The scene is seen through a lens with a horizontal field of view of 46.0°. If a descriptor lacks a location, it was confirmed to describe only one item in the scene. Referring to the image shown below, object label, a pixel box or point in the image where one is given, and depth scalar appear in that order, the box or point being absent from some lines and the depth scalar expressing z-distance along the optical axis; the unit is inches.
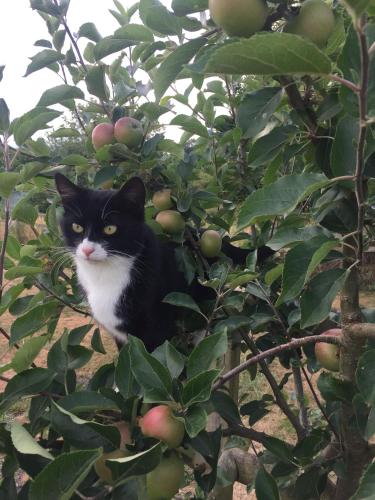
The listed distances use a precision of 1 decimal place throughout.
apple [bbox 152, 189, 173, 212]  45.2
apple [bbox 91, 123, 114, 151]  43.2
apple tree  21.6
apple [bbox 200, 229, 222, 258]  45.5
